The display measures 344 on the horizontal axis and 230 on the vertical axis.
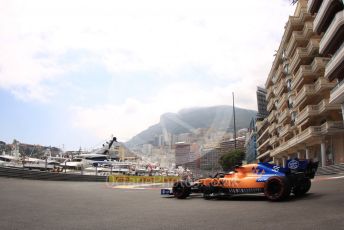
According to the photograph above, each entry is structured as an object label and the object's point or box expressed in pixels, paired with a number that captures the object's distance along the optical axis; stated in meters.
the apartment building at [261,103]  145.05
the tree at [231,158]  118.06
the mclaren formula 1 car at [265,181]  11.09
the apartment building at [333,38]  29.92
